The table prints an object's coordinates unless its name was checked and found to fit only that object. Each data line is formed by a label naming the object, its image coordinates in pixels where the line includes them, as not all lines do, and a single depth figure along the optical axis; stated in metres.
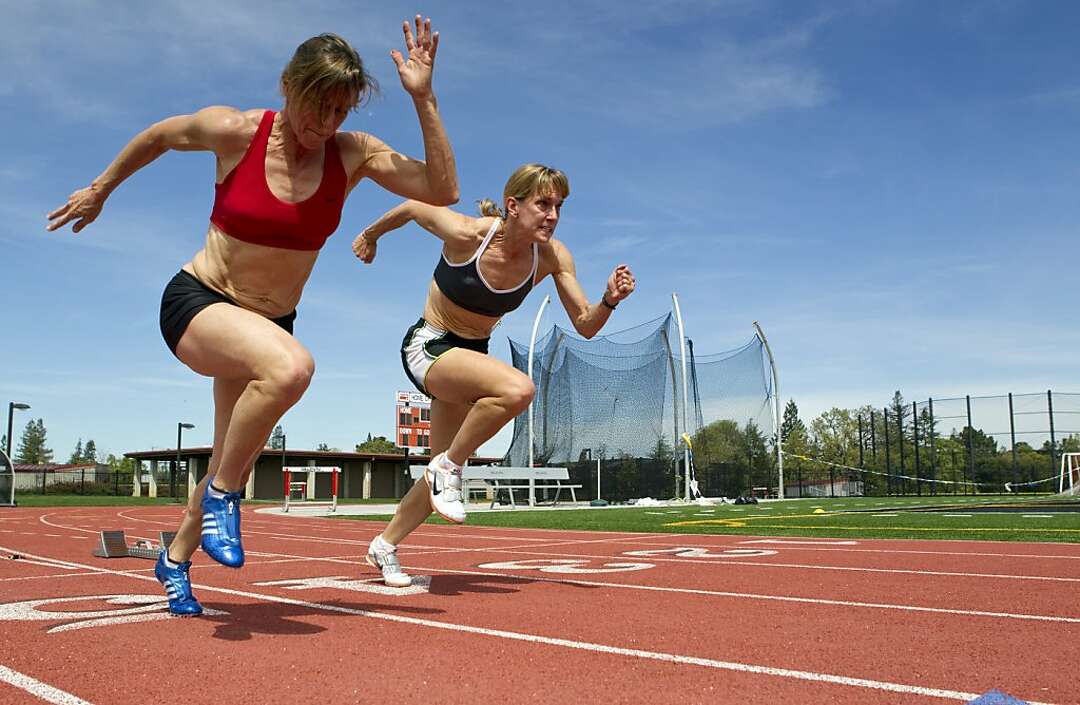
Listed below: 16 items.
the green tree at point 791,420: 98.38
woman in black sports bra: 4.50
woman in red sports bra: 3.15
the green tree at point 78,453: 151.62
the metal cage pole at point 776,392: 31.61
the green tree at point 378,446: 113.21
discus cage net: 30.17
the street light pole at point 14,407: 31.88
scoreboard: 39.25
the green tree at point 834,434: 70.44
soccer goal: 31.81
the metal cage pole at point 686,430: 28.11
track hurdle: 20.09
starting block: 6.52
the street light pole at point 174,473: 39.19
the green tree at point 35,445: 109.06
